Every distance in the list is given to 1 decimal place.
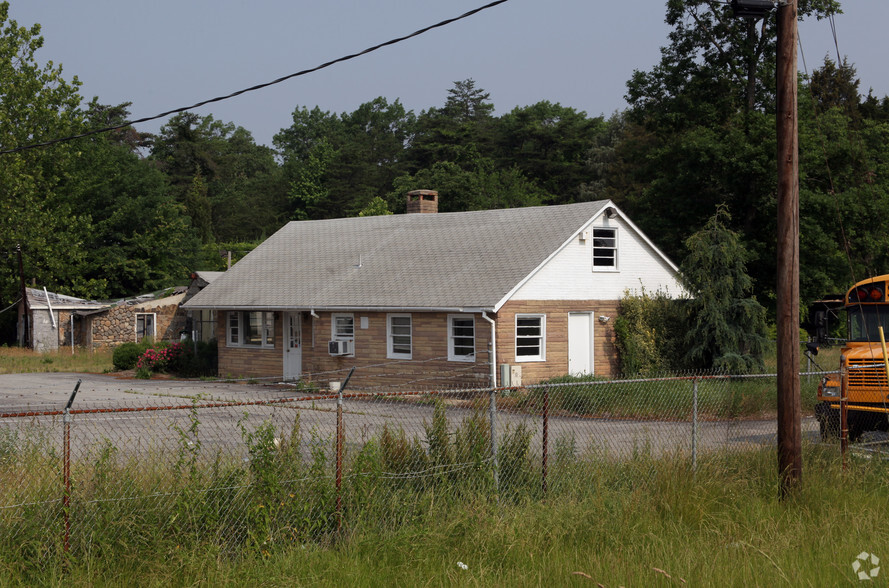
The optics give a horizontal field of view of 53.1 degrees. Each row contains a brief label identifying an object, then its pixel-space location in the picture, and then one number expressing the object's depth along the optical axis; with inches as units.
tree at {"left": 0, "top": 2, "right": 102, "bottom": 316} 1908.2
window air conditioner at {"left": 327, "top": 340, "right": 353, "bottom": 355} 1061.8
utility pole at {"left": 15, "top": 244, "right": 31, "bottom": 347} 1854.1
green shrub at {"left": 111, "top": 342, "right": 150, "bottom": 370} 1327.5
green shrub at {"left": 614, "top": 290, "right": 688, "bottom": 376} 1013.2
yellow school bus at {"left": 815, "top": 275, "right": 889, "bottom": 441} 559.2
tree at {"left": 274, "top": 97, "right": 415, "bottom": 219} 3248.0
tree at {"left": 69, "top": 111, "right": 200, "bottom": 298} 2228.1
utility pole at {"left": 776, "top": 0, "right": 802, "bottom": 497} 398.3
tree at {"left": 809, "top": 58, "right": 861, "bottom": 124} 2242.9
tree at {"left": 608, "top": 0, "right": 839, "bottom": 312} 1370.6
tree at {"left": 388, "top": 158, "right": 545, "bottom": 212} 2603.3
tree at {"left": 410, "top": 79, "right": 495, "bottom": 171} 3095.5
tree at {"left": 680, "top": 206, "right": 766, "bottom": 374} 947.3
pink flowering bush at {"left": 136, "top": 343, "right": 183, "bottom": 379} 1263.5
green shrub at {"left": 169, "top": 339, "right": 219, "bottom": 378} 1273.4
